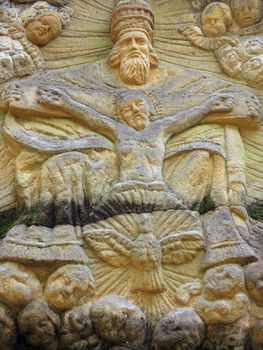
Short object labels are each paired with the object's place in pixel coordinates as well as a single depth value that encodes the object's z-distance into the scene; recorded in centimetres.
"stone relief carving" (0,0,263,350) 541
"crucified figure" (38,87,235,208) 606
